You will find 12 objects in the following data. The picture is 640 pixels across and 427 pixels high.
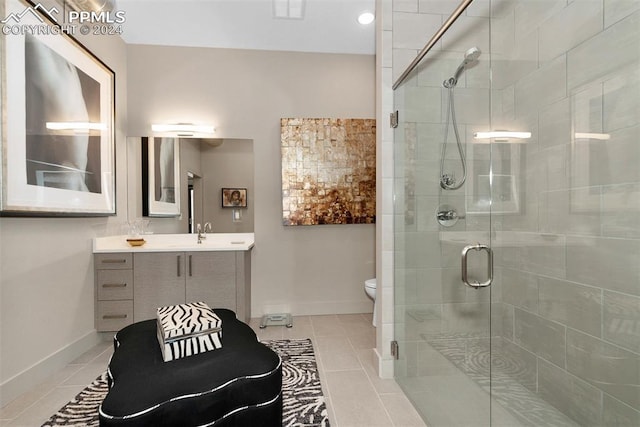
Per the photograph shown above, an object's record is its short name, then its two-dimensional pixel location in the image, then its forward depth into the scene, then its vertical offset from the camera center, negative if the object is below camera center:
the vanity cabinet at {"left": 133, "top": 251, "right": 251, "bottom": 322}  2.87 -0.67
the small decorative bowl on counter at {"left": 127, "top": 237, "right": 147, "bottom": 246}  3.01 -0.32
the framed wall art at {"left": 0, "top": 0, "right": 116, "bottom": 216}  1.91 +0.60
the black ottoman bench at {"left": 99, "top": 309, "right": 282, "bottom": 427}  1.19 -0.73
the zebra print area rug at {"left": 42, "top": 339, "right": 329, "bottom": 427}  1.72 -1.16
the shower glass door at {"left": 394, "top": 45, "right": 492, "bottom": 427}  1.42 -0.18
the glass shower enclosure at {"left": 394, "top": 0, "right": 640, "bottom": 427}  1.23 -0.05
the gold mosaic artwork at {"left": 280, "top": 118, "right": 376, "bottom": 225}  3.47 +0.38
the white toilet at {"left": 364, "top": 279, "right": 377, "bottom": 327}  2.77 -0.73
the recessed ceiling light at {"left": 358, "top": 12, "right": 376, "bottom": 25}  2.89 +1.72
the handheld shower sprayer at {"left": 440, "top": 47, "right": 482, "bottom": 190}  1.46 +0.42
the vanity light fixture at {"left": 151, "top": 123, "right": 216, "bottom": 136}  3.36 +0.82
